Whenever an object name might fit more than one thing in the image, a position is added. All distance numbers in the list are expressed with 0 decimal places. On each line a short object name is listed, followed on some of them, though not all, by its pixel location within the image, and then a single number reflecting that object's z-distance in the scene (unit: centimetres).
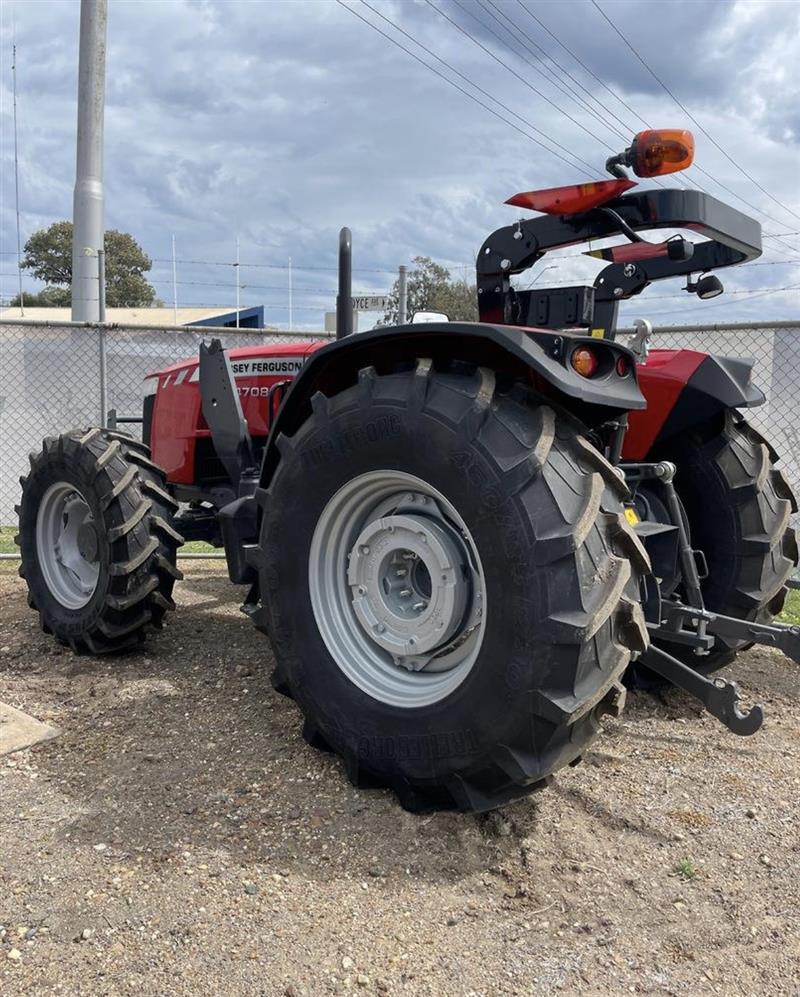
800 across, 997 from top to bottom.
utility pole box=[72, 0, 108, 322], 1140
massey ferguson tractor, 243
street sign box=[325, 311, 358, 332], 759
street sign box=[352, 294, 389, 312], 518
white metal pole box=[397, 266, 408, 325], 689
